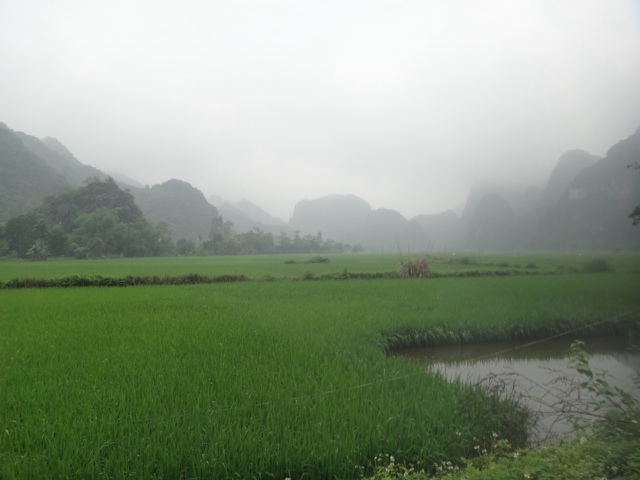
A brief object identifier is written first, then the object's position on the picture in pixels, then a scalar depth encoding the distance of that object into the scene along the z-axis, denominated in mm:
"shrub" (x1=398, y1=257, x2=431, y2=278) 17031
